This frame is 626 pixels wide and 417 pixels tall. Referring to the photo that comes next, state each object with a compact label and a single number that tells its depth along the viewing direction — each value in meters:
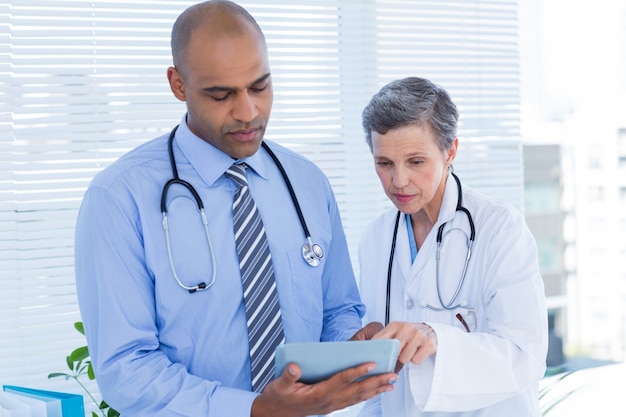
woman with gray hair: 2.30
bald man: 2.12
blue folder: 2.50
